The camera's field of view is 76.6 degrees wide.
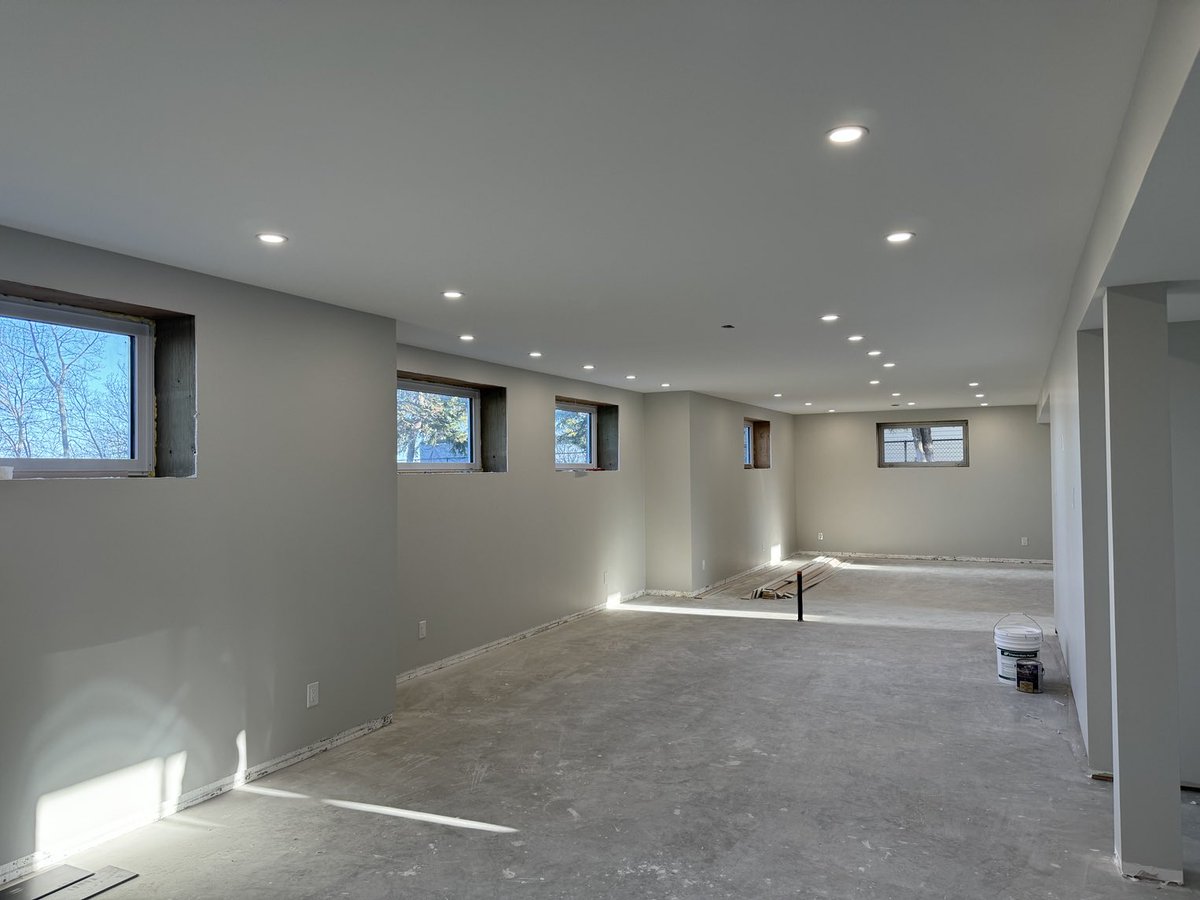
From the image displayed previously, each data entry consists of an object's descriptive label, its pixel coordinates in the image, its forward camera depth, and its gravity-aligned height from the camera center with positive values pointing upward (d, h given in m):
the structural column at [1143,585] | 2.66 -0.42
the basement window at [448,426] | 5.74 +0.41
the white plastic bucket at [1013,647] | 5.18 -1.23
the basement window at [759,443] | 11.66 +0.43
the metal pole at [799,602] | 7.26 -1.26
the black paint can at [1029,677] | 5.01 -1.39
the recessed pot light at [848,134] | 2.01 +0.90
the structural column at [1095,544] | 3.49 -0.36
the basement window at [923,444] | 12.01 +0.39
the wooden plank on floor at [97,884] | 2.59 -1.41
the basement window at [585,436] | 7.77 +0.42
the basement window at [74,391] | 2.96 +0.38
